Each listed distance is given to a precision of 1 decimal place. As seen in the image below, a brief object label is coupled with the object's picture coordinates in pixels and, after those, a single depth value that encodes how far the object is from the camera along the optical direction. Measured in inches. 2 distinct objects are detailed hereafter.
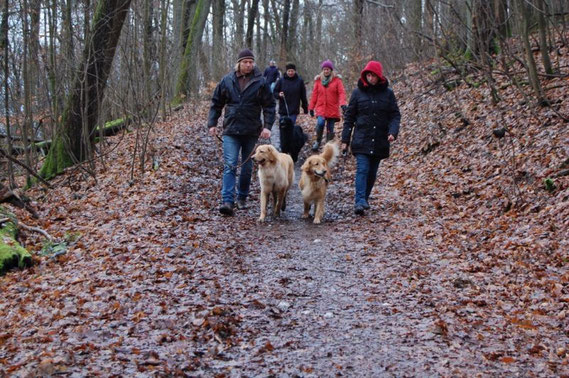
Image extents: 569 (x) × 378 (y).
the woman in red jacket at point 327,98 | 536.7
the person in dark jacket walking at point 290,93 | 547.5
